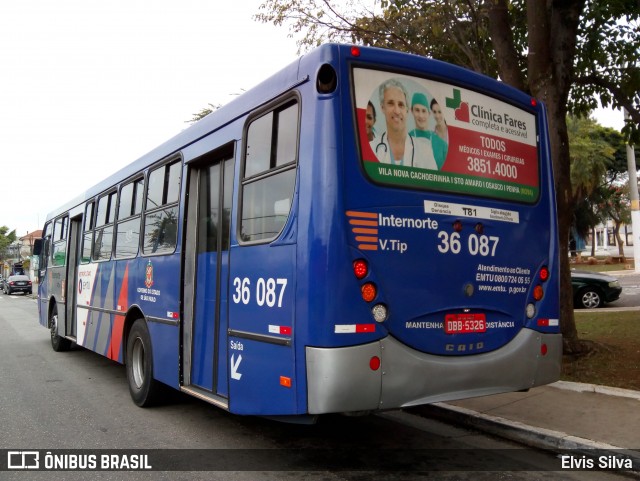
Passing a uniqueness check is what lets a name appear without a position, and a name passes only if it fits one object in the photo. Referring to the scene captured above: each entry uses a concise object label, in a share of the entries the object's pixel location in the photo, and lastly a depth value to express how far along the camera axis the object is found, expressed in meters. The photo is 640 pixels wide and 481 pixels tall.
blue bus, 3.91
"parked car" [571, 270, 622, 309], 15.32
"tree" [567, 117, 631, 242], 33.34
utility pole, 28.73
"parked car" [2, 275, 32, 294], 45.09
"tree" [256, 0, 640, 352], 8.20
